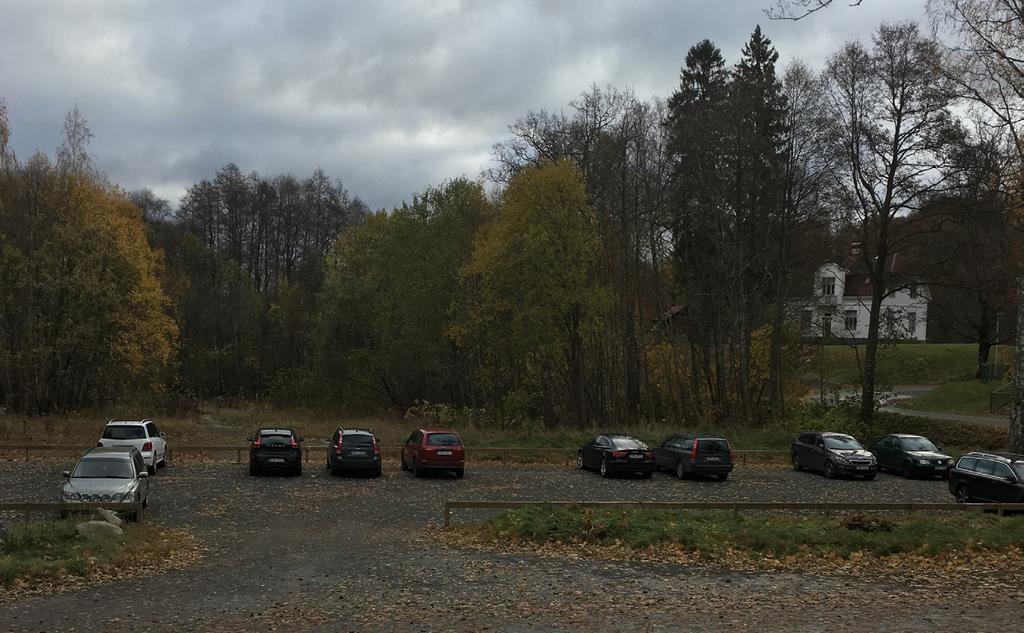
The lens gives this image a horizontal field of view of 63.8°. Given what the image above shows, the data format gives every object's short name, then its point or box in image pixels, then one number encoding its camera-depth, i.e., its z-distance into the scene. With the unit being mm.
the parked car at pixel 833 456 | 27797
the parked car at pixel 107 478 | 16984
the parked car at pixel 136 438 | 25562
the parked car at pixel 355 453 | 25734
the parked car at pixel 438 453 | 26156
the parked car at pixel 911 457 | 28844
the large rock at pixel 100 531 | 13773
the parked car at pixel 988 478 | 20641
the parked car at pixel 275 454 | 25484
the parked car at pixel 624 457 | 27047
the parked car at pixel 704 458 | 26859
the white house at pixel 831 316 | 38938
